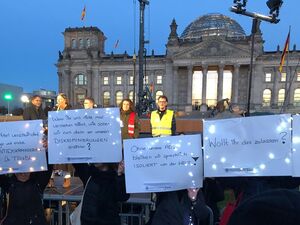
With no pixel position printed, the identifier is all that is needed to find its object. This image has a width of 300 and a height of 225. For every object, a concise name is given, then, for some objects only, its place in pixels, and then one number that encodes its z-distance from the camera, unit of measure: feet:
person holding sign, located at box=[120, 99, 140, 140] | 21.25
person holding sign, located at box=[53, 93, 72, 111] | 23.48
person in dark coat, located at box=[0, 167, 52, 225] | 12.10
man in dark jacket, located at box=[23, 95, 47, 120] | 24.36
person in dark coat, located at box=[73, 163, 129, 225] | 11.30
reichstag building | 214.48
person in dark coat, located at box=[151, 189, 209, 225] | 9.88
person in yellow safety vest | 22.72
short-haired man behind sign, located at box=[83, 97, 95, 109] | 21.28
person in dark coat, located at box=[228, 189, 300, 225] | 3.48
